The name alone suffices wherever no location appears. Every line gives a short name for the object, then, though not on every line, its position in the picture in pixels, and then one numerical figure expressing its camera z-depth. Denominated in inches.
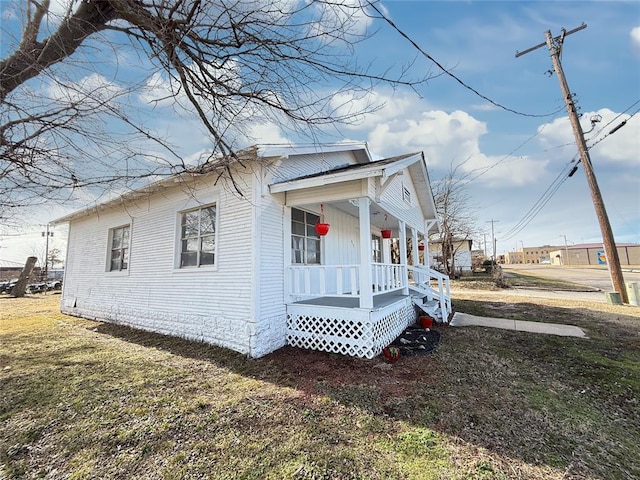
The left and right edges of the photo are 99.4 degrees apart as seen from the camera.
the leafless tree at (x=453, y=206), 832.9
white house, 210.1
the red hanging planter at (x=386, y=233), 355.3
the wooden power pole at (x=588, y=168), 412.8
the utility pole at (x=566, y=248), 2512.8
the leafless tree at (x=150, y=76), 103.4
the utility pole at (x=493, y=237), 1050.0
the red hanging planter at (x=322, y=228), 229.5
